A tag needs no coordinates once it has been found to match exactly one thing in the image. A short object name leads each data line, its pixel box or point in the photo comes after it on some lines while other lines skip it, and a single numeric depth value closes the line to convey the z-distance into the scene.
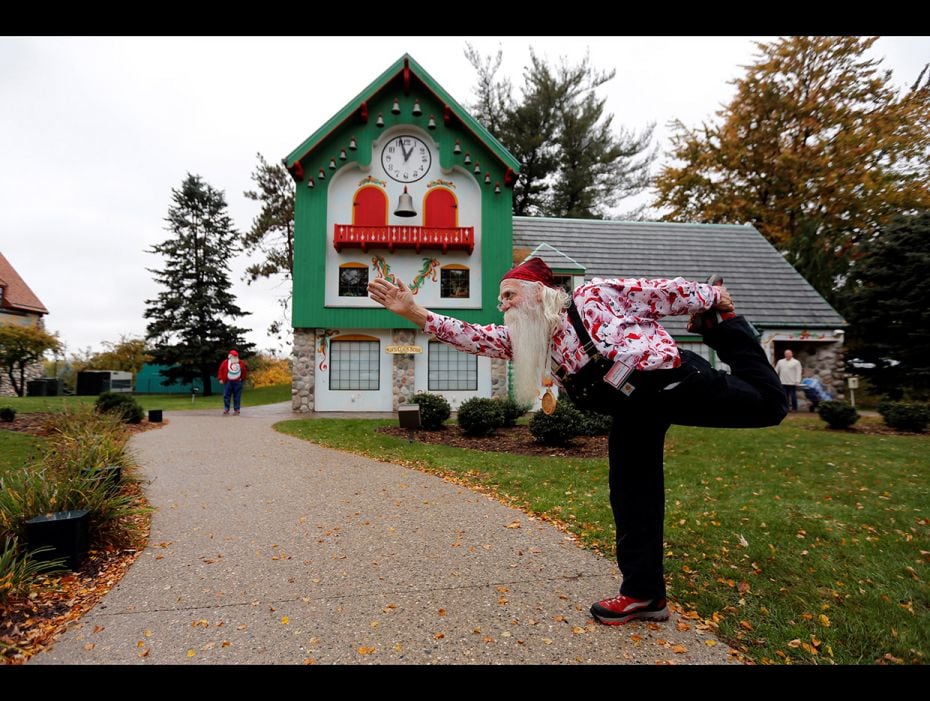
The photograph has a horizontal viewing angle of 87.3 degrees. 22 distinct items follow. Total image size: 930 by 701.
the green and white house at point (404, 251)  15.47
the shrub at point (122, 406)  10.90
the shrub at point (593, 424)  8.99
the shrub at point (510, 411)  10.58
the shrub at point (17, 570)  2.96
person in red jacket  14.51
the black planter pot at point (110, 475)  4.54
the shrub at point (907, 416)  10.01
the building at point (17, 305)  23.48
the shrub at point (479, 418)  9.69
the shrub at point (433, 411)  10.61
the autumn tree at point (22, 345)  18.22
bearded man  2.38
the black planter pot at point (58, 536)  3.54
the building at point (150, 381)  28.77
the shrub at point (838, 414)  10.32
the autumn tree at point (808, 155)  21.97
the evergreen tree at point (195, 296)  23.45
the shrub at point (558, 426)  8.48
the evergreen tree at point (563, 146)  26.91
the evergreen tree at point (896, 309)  15.27
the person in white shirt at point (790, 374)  13.92
